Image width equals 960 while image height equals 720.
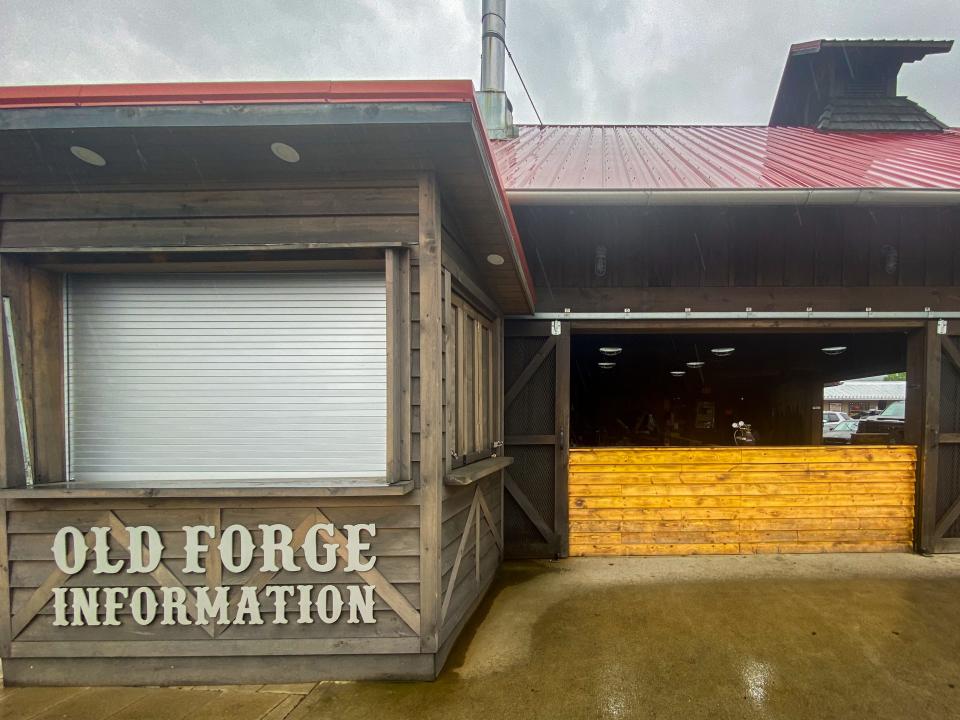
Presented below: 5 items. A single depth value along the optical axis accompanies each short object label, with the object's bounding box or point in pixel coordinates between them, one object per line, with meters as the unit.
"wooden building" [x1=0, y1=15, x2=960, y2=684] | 2.34
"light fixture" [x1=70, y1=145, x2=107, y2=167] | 2.35
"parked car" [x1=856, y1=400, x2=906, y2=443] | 10.41
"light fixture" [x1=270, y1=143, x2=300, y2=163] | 2.32
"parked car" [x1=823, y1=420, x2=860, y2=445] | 12.81
